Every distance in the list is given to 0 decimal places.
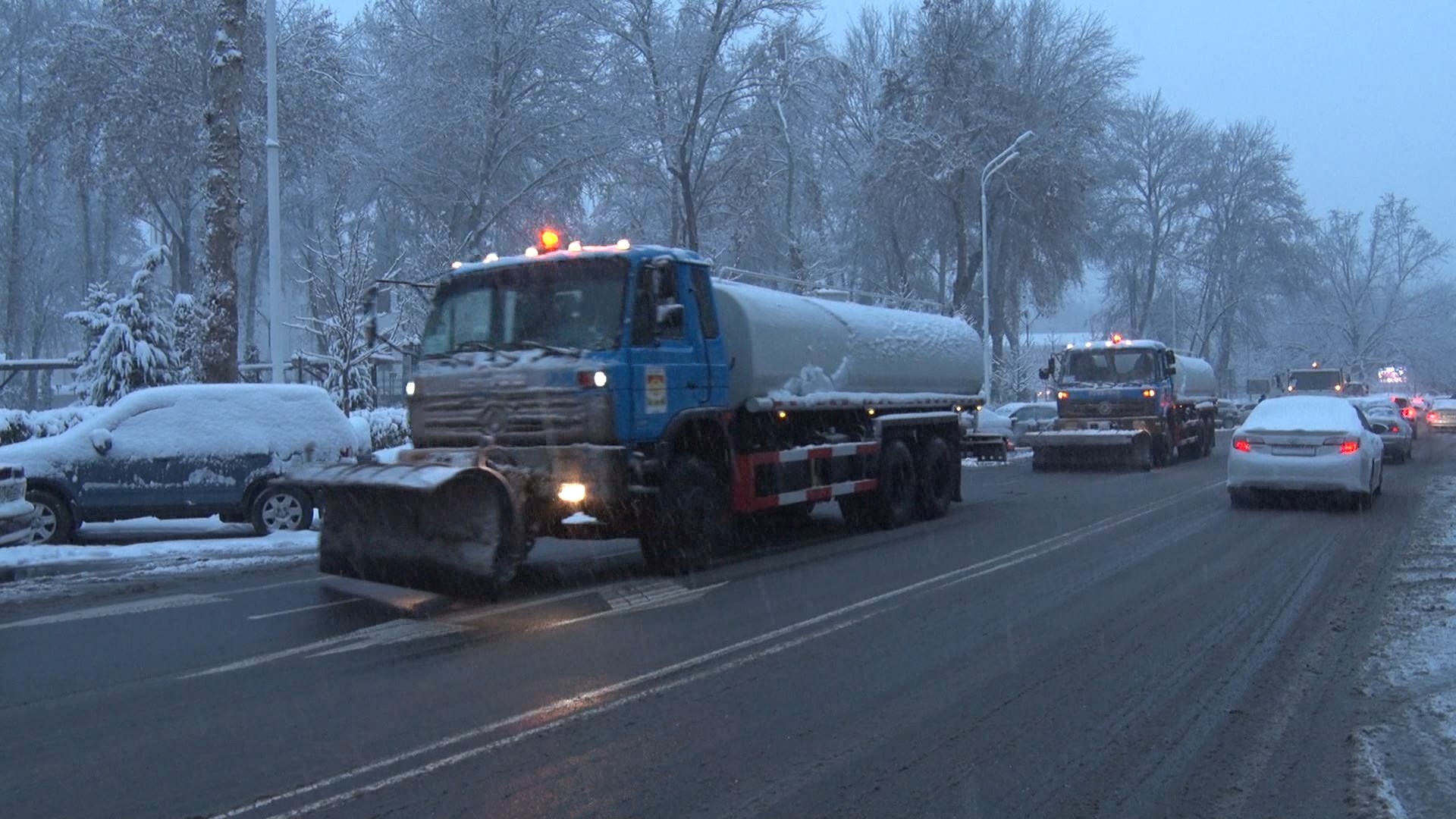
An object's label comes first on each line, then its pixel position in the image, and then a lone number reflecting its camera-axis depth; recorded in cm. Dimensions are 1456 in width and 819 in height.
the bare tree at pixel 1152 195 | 5819
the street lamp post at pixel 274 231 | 1833
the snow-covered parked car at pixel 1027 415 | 3403
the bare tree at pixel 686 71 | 3119
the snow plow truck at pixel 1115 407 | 2509
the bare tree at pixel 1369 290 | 7594
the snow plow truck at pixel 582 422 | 980
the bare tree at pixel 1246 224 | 5981
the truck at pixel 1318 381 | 3759
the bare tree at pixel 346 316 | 2592
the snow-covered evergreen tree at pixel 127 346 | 2403
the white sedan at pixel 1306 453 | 1580
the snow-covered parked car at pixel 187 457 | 1378
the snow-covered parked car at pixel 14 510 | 1148
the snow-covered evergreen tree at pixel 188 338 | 2383
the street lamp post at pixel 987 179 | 3491
